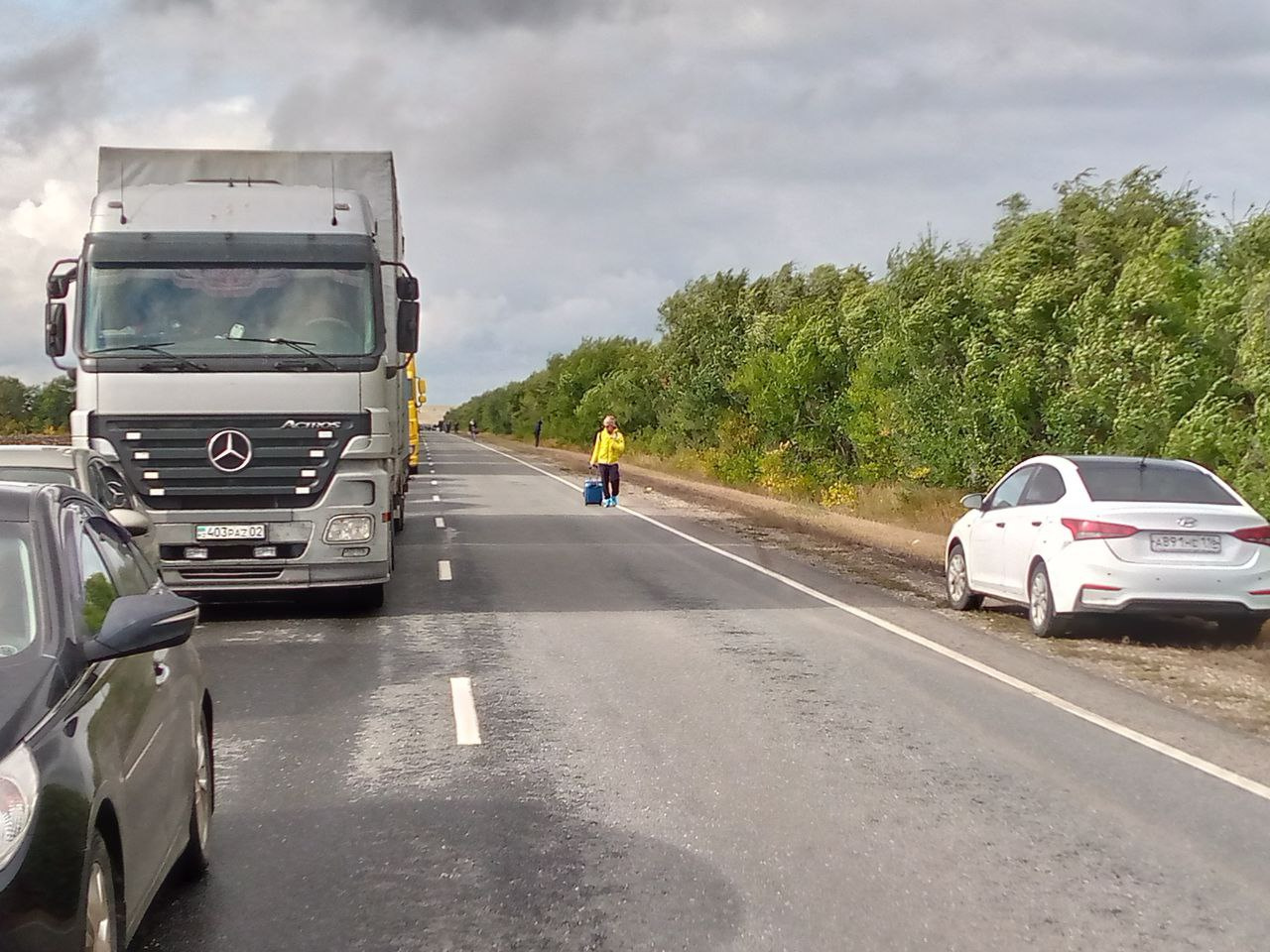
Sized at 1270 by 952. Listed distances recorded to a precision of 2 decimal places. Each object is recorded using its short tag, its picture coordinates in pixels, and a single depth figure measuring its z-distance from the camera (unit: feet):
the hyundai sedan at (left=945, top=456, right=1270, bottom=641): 39.34
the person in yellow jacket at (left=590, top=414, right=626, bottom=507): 98.68
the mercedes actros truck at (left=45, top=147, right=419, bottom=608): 41.75
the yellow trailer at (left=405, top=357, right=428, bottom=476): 80.79
